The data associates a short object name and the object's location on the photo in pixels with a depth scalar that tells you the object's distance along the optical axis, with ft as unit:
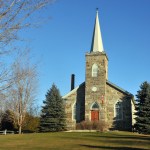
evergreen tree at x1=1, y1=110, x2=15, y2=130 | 102.67
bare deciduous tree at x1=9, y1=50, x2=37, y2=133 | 88.06
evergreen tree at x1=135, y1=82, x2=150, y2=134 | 93.15
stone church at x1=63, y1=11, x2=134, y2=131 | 101.55
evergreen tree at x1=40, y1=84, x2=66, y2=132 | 98.88
